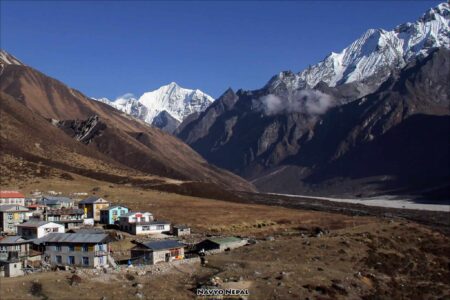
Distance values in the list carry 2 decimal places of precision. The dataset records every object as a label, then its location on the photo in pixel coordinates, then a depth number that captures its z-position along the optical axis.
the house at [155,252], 79.81
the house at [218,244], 94.19
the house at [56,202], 123.79
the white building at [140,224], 109.75
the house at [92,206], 124.00
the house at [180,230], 114.32
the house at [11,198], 121.03
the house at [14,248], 75.12
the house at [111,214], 119.31
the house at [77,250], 74.44
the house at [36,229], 89.62
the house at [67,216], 105.81
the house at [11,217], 103.50
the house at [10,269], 68.19
